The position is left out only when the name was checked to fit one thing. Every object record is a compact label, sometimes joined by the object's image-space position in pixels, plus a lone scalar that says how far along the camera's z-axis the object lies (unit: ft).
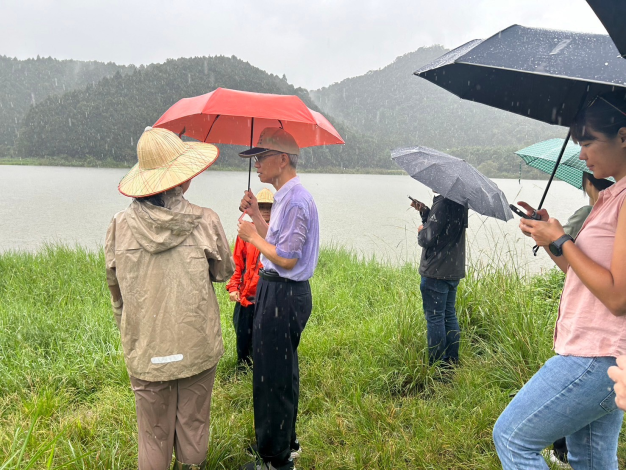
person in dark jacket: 9.89
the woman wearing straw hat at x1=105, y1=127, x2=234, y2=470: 5.47
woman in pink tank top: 3.79
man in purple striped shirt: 6.57
